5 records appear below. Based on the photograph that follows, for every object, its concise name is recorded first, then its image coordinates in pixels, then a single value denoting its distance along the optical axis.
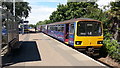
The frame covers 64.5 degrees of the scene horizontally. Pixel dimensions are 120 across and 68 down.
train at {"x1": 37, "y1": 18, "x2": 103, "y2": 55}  6.81
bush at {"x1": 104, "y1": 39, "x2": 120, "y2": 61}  6.25
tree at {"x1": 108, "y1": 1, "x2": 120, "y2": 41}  8.27
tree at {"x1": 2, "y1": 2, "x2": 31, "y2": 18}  21.59
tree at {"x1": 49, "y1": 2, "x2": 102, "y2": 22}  17.73
